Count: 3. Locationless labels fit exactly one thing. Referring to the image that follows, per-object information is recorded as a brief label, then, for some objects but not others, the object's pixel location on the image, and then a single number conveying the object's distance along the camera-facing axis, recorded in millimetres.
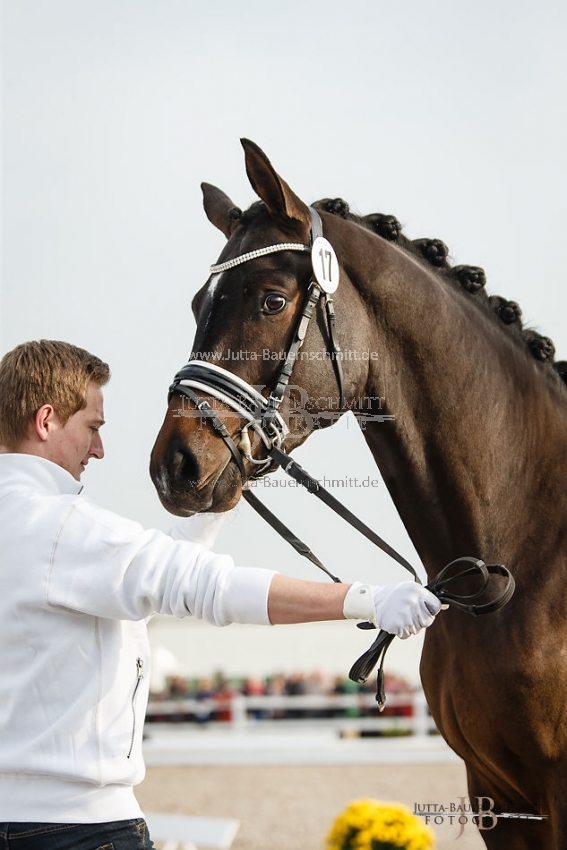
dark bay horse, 6035
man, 4289
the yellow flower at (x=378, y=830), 10797
